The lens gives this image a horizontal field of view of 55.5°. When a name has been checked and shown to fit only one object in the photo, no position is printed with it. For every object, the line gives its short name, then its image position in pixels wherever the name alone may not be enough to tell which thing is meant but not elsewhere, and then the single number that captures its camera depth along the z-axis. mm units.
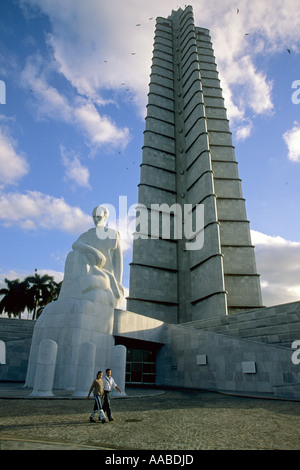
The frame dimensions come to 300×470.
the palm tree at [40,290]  37878
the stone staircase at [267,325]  10586
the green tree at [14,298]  36719
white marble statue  10289
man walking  5050
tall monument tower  23453
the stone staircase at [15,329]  15397
